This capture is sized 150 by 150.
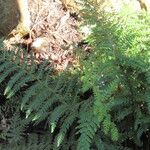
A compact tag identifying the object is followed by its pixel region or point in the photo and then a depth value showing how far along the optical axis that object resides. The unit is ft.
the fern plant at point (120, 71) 9.43
